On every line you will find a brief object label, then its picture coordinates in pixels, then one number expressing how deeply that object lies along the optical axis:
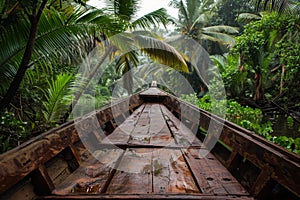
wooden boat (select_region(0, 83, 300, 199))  0.88
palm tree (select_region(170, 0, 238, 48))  11.88
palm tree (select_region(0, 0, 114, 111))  1.86
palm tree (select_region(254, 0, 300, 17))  5.35
